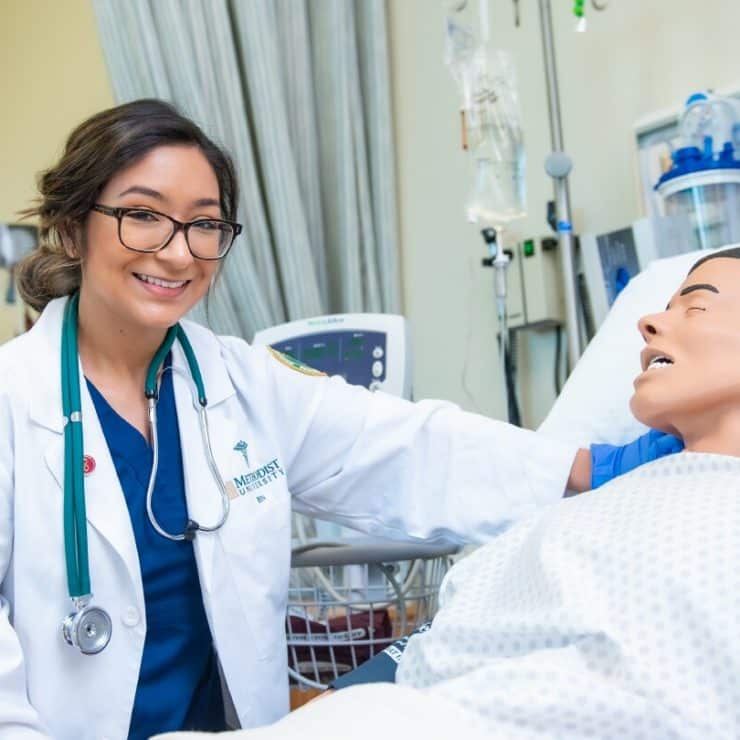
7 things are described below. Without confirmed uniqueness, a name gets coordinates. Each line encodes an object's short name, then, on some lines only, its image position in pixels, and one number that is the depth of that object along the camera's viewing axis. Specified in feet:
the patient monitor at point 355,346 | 5.79
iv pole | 6.19
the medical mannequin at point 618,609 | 2.30
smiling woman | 3.39
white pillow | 4.45
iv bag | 6.72
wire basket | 4.65
